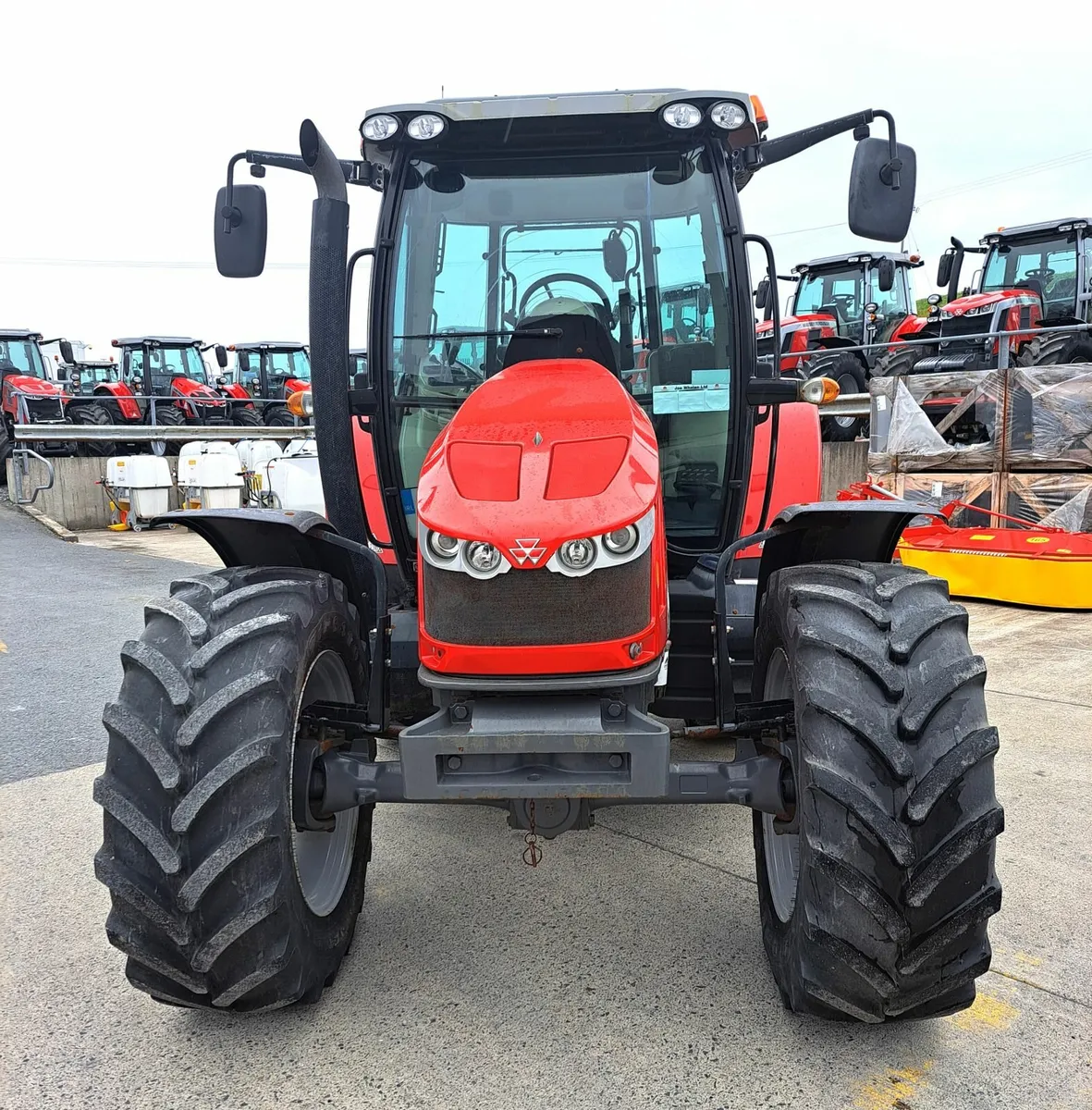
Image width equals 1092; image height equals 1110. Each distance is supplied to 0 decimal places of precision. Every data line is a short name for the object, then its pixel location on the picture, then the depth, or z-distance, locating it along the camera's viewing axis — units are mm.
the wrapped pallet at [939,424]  9664
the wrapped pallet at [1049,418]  8938
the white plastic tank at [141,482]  15242
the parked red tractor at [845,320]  14344
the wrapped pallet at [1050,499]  8703
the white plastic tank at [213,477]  15617
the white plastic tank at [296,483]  13727
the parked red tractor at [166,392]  19562
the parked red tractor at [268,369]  22969
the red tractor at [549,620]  2064
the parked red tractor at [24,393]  18047
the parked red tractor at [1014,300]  12336
